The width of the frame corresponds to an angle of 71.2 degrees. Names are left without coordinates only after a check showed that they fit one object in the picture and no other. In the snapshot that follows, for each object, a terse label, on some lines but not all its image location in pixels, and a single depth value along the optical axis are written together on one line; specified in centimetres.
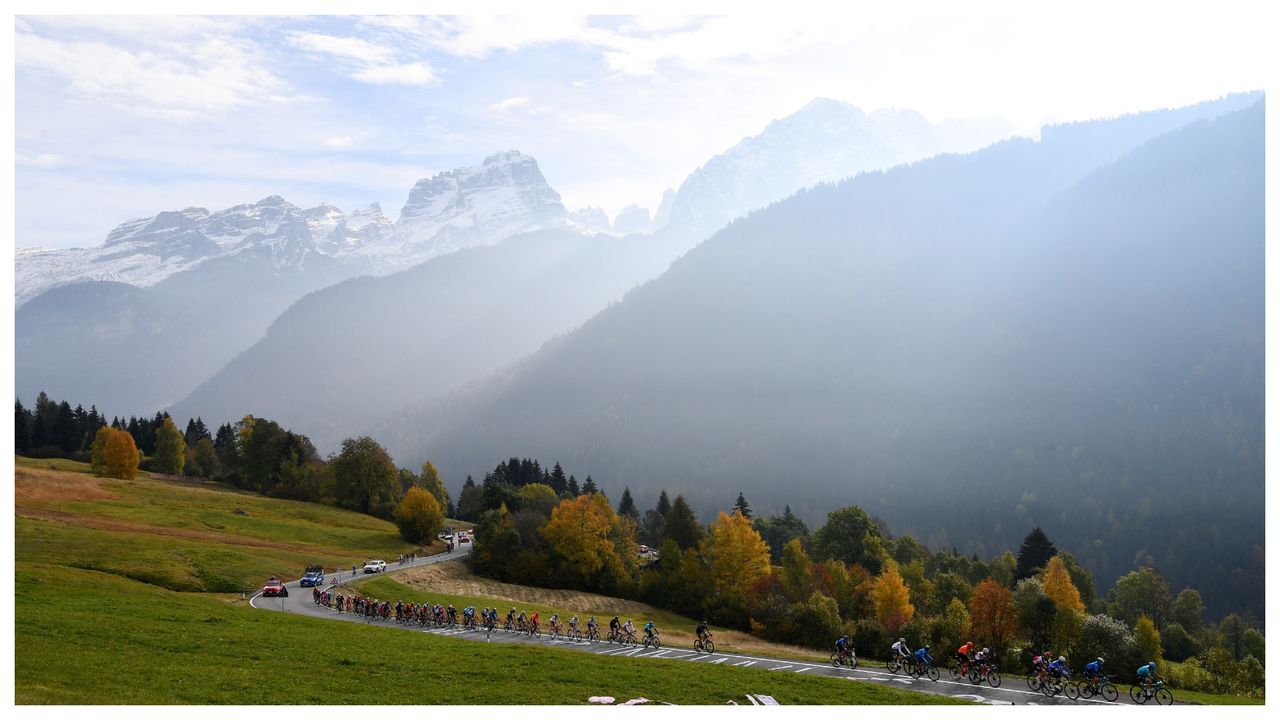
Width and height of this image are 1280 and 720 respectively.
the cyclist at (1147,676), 4572
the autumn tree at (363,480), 14875
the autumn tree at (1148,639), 6625
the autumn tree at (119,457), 13712
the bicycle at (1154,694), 4600
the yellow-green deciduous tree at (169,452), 16650
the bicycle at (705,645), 5922
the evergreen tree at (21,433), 16188
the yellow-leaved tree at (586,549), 11069
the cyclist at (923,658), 4978
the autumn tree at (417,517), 12606
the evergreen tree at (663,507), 17669
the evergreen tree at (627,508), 18900
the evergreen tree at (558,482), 18345
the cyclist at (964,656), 4900
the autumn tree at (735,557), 10406
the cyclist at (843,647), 5459
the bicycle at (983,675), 4891
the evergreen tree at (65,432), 17488
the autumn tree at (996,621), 6719
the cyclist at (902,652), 5170
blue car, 8438
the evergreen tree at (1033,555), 12762
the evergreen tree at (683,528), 12400
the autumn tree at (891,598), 8599
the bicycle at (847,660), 5441
